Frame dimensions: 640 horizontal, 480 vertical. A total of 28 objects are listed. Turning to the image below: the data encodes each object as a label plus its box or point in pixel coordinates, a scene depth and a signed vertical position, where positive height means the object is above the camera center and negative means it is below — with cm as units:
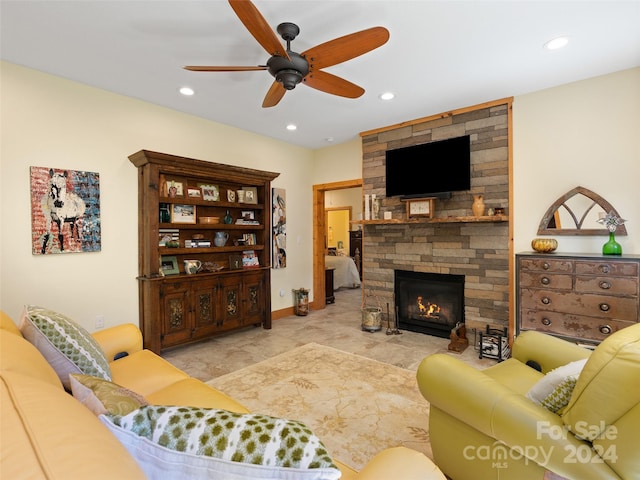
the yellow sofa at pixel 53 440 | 53 -38
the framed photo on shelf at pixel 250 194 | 462 +62
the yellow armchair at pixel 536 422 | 101 -71
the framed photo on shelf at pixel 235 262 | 445 -35
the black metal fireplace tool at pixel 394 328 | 433 -130
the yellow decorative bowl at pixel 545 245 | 316 -12
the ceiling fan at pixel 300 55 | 180 +118
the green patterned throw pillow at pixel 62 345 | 144 -49
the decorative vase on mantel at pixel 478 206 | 372 +32
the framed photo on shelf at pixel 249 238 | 470 -2
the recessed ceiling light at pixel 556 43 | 249 +151
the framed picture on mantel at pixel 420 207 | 406 +36
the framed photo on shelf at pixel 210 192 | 417 +60
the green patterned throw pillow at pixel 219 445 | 65 -45
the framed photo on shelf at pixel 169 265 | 384 -32
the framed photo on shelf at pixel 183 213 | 385 +30
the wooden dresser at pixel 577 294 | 261 -54
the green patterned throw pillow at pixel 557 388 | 124 -62
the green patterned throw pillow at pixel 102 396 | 83 -44
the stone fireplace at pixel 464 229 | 368 +7
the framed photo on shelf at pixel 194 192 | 400 +57
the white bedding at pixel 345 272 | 796 -93
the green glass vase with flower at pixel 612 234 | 287 -2
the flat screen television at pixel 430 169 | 386 +84
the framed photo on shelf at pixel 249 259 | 458 -32
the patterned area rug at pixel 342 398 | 205 -130
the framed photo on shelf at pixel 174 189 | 381 +60
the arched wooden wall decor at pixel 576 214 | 310 +19
